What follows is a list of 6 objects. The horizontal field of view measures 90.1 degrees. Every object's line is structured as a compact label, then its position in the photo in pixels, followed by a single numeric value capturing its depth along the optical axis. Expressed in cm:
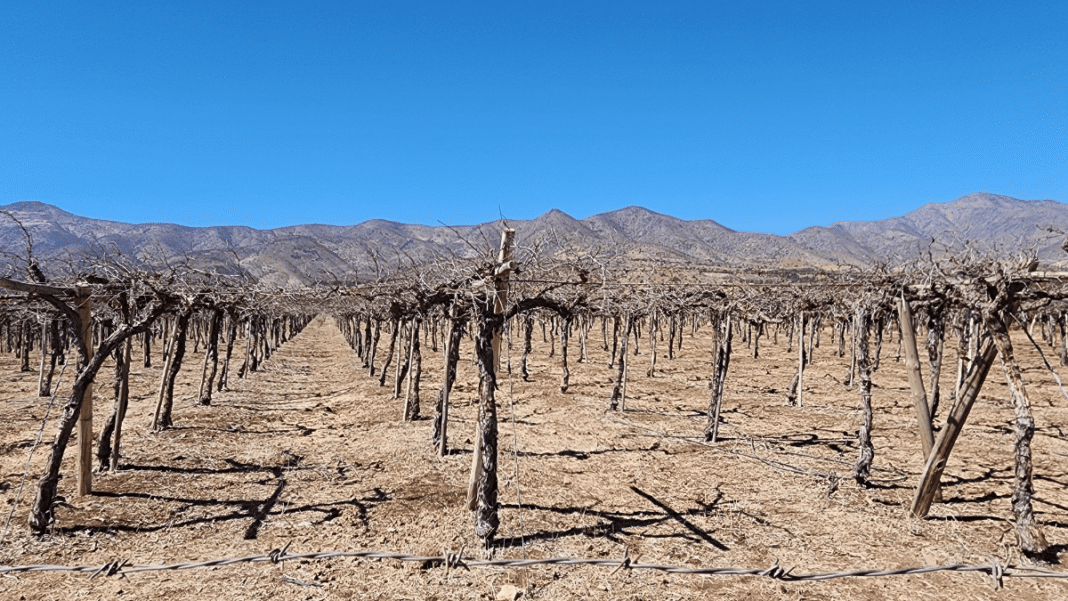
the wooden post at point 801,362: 1747
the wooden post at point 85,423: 805
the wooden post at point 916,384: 855
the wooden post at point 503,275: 708
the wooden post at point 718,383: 1318
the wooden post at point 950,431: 753
